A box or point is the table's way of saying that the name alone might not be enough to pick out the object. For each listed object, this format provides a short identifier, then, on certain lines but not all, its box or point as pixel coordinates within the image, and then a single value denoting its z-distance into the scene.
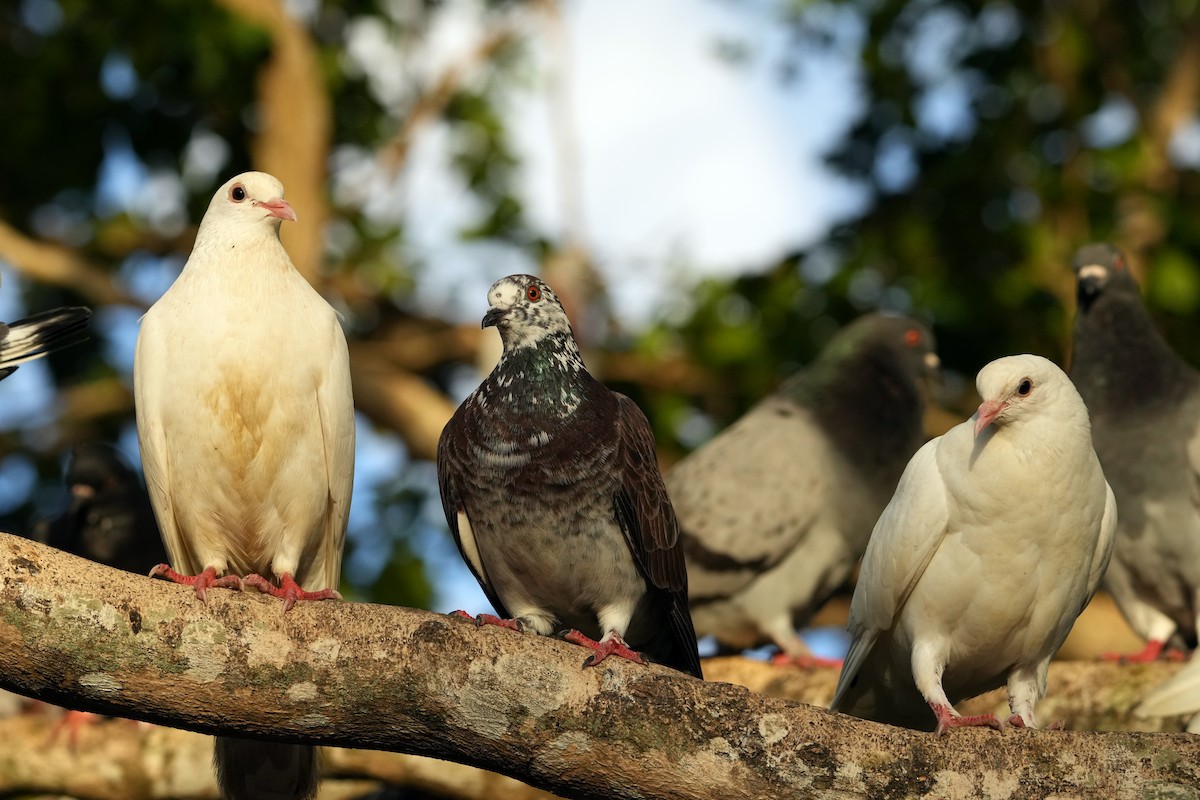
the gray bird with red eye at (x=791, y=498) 9.29
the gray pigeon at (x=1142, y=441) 8.30
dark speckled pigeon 6.18
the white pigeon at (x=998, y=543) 5.64
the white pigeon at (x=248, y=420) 6.05
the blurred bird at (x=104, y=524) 8.63
